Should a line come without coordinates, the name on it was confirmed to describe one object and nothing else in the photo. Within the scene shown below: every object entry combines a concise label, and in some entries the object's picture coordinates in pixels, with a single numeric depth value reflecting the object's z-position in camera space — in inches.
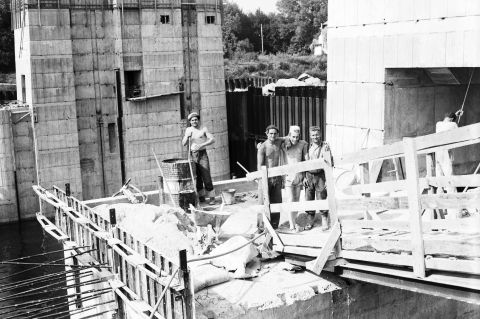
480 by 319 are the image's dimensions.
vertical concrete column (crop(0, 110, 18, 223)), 1078.4
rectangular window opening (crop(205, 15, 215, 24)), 1200.2
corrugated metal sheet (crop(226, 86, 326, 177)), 951.0
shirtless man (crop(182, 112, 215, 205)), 556.4
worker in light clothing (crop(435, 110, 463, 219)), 434.9
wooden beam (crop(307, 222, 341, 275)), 352.5
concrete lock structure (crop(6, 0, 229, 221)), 1074.1
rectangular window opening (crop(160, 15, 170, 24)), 1150.0
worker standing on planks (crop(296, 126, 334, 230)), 443.2
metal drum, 549.3
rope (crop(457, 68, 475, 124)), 501.3
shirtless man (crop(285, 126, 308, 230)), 461.9
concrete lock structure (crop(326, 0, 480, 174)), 441.7
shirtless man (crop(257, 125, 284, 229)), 472.4
